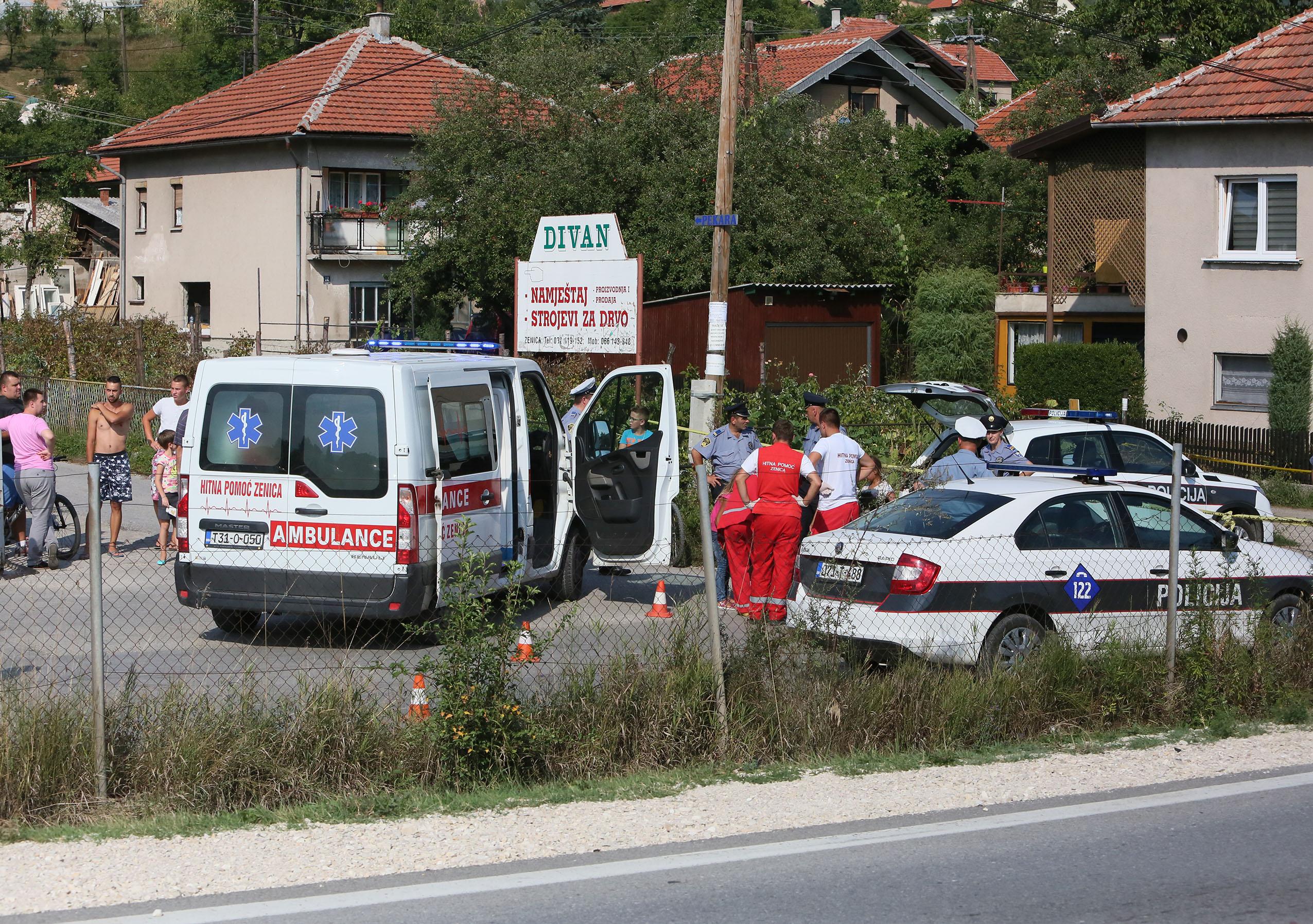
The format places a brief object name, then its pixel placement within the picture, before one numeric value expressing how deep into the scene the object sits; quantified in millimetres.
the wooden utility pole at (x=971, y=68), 52719
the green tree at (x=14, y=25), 129750
